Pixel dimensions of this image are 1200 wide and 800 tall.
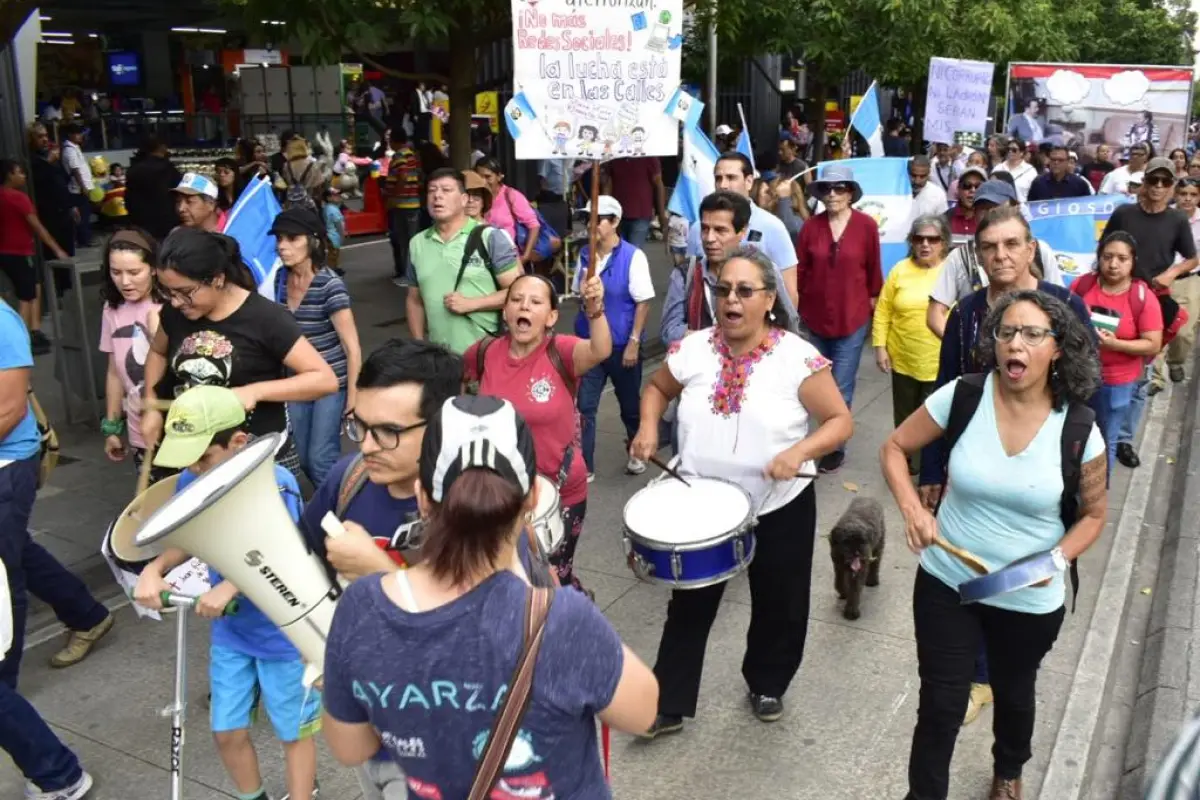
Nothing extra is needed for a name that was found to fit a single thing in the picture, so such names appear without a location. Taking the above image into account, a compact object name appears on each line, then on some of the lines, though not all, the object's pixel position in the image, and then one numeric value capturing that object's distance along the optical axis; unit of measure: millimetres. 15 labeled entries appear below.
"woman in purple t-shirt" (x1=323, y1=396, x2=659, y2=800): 1902
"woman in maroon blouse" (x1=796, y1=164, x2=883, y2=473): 6957
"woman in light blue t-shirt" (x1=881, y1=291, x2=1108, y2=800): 3242
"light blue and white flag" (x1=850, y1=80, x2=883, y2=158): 10258
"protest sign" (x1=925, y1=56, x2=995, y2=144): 12398
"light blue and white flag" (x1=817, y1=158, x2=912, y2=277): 9094
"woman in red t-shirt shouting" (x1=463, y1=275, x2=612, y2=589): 4094
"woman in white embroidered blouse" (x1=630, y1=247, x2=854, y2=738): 3760
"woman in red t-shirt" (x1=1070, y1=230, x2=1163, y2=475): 5973
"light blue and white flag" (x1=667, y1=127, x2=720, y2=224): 7832
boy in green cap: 3055
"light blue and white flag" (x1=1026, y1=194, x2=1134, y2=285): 7988
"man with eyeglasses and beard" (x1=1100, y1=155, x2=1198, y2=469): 7512
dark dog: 4996
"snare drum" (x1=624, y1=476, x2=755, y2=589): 3543
